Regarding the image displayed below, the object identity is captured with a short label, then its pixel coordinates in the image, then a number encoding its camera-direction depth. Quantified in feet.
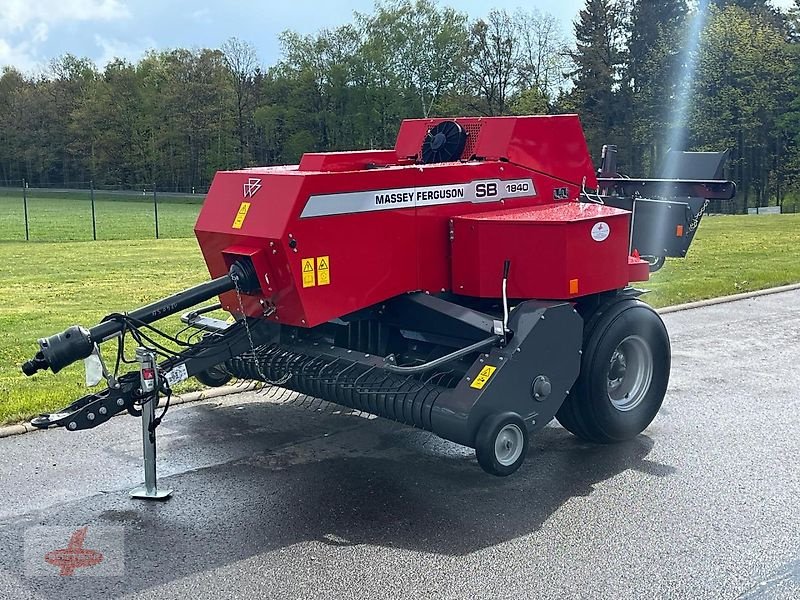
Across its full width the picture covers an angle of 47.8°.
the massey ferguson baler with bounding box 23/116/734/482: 15.83
